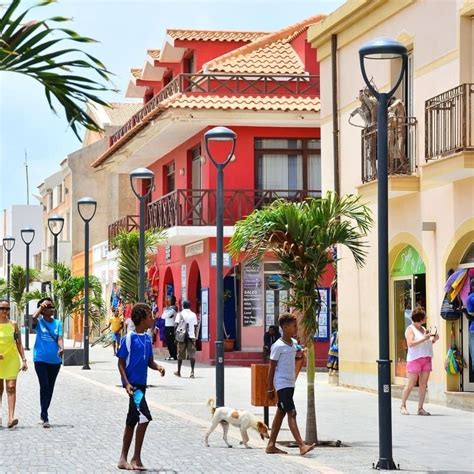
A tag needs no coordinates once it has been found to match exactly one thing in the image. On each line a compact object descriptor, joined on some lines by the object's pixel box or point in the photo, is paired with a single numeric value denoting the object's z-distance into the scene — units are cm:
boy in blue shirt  1217
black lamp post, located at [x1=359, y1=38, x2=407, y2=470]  1235
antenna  9476
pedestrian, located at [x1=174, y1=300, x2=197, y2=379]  2867
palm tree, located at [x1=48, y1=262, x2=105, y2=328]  3703
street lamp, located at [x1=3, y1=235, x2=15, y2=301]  4992
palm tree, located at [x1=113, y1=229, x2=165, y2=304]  2973
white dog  1431
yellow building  1969
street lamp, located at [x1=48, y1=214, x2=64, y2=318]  3708
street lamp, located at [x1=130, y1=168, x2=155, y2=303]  2471
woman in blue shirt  1647
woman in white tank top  1881
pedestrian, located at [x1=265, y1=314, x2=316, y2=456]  1367
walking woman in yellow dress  1634
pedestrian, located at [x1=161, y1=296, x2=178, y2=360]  3606
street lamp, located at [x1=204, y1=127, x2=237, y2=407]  1872
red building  3491
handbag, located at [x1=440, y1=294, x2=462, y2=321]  1994
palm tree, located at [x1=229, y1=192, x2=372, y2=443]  1511
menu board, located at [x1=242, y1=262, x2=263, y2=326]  3566
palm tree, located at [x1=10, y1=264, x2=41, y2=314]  5169
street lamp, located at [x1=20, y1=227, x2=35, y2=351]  4457
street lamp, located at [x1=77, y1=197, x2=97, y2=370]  3241
